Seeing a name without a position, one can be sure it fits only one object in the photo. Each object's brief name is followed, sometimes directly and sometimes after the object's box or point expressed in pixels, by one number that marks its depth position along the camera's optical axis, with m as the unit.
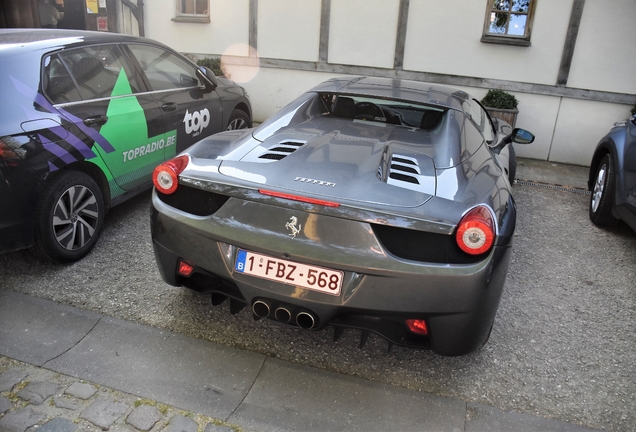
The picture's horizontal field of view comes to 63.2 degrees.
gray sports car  2.28
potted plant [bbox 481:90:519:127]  7.71
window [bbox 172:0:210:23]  9.43
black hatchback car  3.23
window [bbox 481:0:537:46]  7.93
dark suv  4.53
